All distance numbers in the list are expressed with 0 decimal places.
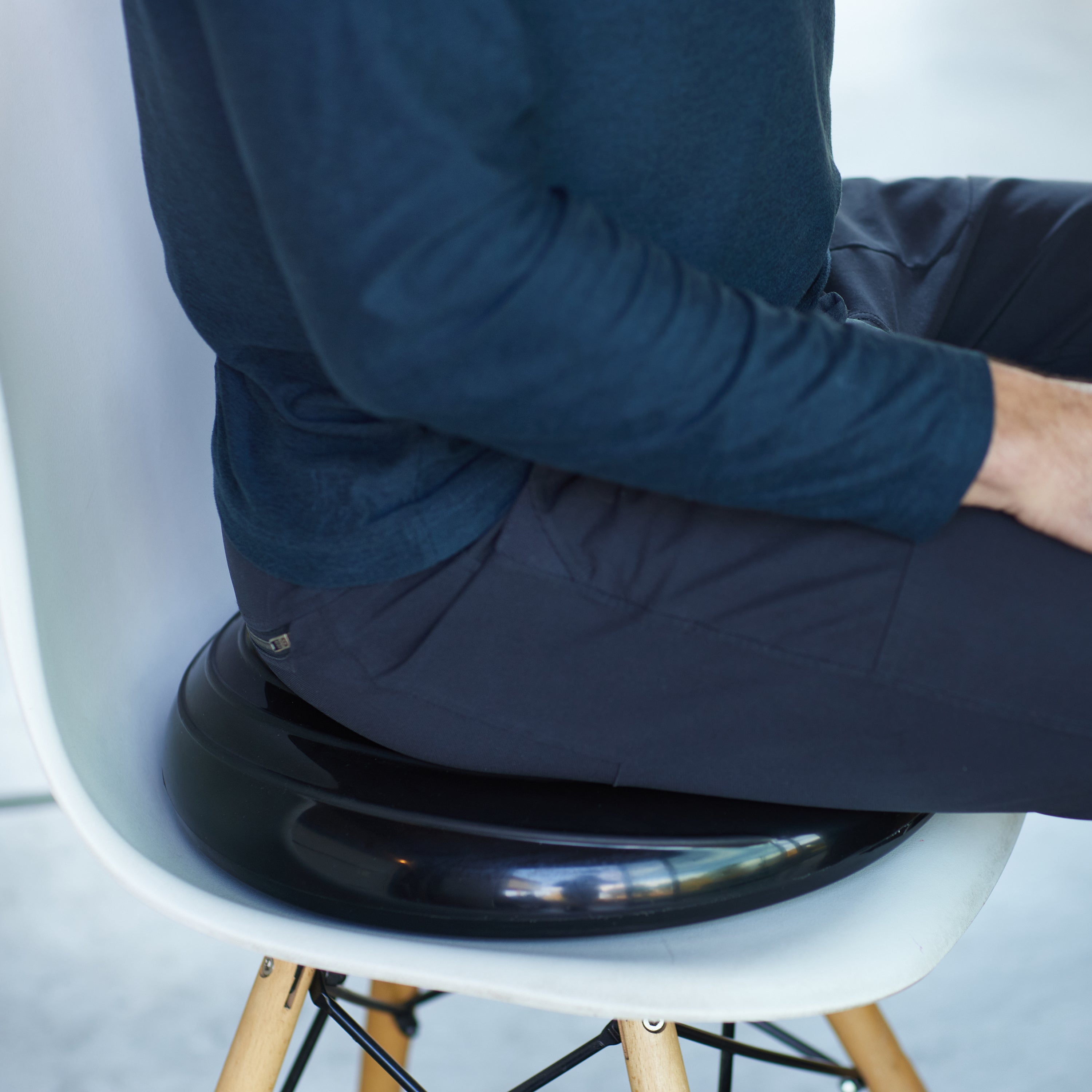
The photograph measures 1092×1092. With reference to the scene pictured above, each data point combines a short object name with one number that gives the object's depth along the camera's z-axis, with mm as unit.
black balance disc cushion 1192
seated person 1090
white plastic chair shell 1182
